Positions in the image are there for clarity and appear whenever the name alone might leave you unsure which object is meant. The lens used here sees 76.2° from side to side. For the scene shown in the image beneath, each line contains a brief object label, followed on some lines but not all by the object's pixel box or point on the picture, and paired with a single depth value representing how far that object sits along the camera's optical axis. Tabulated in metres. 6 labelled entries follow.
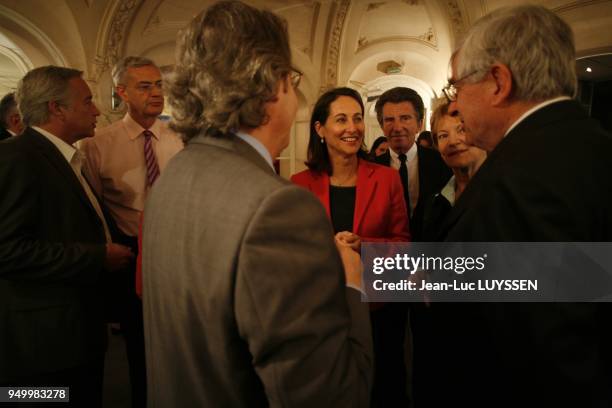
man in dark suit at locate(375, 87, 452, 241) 2.89
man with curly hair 0.79
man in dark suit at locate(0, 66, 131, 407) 1.66
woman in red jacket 2.15
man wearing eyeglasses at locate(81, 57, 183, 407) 2.62
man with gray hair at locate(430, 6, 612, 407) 0.94
